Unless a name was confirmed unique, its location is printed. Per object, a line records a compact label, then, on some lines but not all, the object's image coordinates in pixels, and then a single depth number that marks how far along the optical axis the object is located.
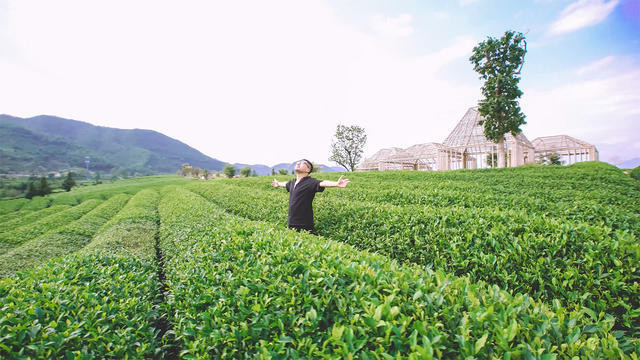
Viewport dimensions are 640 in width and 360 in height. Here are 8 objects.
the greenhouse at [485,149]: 27.61
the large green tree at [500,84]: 22.59
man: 5.25
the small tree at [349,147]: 49.72
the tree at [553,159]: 33.46
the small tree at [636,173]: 18.20
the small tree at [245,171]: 61.82
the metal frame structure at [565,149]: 28.64
